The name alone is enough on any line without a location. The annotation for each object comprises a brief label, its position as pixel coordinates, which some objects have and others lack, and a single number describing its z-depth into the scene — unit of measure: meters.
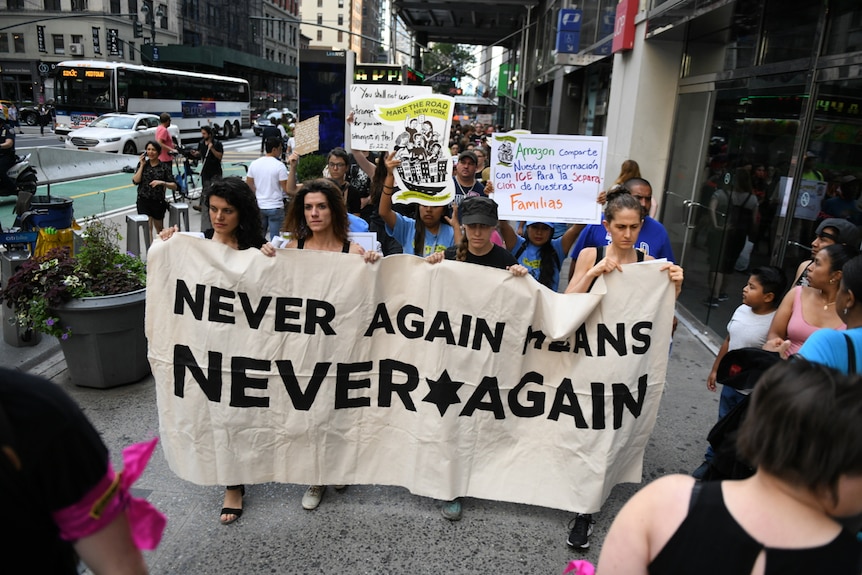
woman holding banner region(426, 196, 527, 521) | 3.66
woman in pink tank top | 3.21
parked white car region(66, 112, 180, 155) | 23.02
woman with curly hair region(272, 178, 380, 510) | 3.66
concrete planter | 4.75
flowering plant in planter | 4.70
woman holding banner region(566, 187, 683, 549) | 3.37
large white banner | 3.38
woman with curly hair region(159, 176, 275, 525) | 3.51
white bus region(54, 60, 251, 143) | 28.81
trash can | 6.63
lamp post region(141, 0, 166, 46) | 53.61
